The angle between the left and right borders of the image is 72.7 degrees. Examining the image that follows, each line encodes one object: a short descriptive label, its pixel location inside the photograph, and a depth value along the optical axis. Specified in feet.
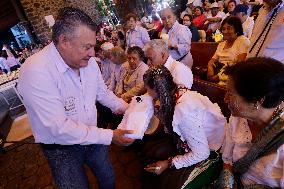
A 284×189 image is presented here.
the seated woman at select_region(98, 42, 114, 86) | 12.25
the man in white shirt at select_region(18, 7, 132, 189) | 4.33
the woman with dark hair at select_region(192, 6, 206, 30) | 21.39
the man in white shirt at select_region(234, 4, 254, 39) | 13.32
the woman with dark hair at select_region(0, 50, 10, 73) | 32.76
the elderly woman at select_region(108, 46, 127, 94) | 11.29
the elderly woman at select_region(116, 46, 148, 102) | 9.75
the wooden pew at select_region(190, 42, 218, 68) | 10.86
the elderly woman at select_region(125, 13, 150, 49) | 15.16
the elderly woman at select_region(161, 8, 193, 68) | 11.42
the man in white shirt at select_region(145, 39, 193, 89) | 7.72
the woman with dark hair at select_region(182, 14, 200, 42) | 15.65
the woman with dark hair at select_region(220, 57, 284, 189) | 3.56
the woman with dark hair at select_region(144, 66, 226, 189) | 4.92
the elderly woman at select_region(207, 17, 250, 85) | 9.19
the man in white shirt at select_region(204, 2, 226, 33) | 18.95
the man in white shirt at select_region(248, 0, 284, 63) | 6.37
